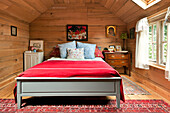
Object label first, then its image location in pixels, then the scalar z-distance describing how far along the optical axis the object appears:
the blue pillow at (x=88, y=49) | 3.96
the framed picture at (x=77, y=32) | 4.71
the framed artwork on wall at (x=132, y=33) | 4.17
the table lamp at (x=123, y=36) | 4.48
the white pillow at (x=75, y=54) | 3.83
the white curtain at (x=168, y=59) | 2.24
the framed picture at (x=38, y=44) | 4.70
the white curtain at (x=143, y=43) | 3.22
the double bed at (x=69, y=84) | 2.14
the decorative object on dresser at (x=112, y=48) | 4.52
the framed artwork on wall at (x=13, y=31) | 3.62
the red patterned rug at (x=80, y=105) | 2.03
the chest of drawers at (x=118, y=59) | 4.34
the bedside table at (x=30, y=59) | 4.29
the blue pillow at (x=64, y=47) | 4.05
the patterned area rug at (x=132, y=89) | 2.77
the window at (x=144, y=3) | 3.00
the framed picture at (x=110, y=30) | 4.74
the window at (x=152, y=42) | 3.20
